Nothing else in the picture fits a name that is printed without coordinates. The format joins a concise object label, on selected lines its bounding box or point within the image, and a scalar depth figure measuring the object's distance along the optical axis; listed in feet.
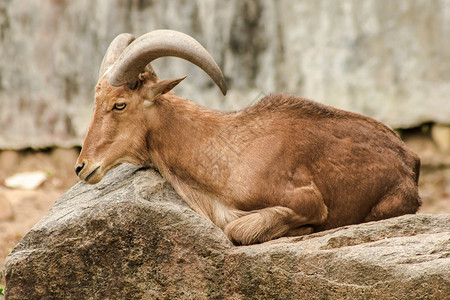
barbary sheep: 44.50
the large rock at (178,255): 38.47
